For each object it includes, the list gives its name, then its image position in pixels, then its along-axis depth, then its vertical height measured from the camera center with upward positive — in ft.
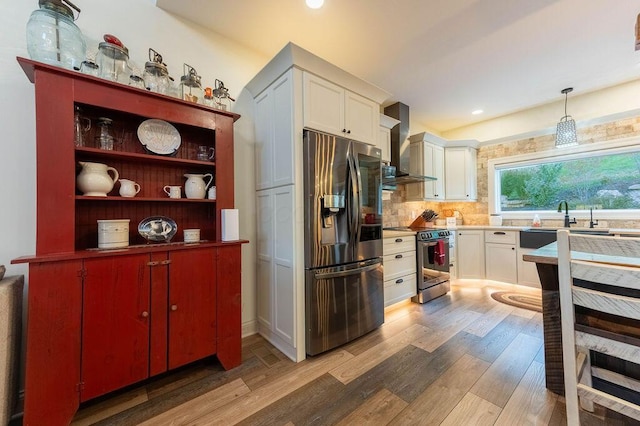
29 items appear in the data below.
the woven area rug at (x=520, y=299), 9.61 -3.81
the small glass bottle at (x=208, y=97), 6.51 +3.23
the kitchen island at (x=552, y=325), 4.56 -2.35
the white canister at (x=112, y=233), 5.05 -0.35
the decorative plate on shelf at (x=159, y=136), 5.74 +1.96
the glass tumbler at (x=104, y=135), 5.31 +1.84
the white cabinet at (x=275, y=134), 6.40 +2.36
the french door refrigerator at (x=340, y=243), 6.39 -0.85
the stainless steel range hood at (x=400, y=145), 11.89 +3.40
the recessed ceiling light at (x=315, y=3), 6.10 +5.44
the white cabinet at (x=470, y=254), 12.85 -2.24
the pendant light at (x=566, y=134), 10.12 +3.31
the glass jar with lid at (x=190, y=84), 6.19 +3.47
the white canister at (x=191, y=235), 6.07 -0.50
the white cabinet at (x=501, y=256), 11.91 -2.26
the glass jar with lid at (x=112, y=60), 5.23 +3.50
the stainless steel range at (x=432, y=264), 10.26 -2.29
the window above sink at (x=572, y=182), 10.60 +1.49
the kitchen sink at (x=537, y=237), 10.80 -1.17
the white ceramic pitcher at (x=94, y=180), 4.88 +0.76
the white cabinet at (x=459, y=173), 14.11 +2.31
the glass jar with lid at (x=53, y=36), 4.53 +3.56
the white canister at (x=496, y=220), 13.34 -0.45
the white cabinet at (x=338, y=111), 6.55 +3.13
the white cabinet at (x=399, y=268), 9.05 -2.19
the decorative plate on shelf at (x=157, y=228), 5.60 -0.29
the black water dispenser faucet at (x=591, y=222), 10.97 -0.52
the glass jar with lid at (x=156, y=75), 5.67 +3.40
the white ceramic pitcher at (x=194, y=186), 6.15 +0.76
